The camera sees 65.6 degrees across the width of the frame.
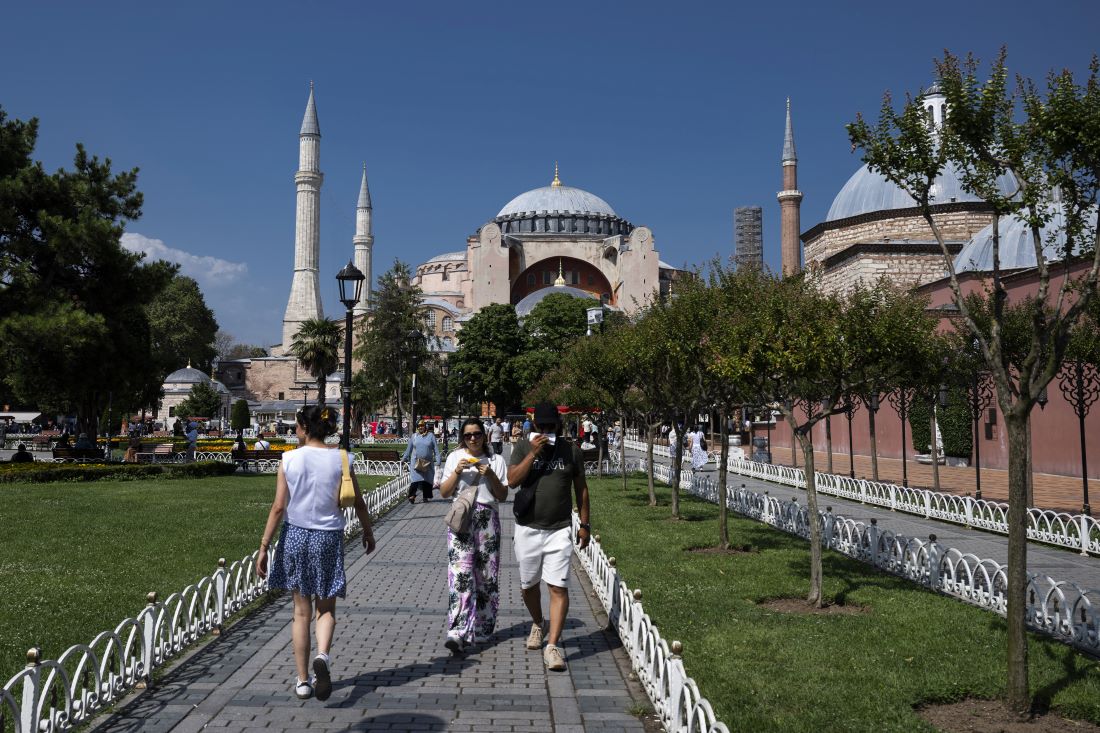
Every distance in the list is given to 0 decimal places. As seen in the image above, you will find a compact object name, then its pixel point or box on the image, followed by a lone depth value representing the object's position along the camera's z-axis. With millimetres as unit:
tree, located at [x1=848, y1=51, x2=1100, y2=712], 4727
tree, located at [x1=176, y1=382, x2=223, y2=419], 58875
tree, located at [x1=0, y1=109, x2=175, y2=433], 18672
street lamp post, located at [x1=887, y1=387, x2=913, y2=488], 17097
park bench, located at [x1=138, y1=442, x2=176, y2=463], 25312
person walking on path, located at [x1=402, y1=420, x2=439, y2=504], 14215
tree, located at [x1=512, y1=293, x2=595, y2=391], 49750
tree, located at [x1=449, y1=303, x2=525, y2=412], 50719
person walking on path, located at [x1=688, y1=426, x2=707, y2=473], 23734
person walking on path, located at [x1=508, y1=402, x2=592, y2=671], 5516
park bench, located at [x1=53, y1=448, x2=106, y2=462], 23344
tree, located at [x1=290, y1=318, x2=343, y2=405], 38906
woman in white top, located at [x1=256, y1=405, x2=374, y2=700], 4715
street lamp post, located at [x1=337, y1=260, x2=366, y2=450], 11133
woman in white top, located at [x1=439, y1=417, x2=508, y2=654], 5871
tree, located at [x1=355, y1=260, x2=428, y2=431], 47500
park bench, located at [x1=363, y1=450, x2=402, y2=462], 23281
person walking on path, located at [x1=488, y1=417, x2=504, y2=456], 26469
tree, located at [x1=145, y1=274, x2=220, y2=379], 65562
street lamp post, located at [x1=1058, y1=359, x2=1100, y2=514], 11555
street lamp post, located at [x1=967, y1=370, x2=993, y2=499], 14078
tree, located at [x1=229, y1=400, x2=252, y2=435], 50906
